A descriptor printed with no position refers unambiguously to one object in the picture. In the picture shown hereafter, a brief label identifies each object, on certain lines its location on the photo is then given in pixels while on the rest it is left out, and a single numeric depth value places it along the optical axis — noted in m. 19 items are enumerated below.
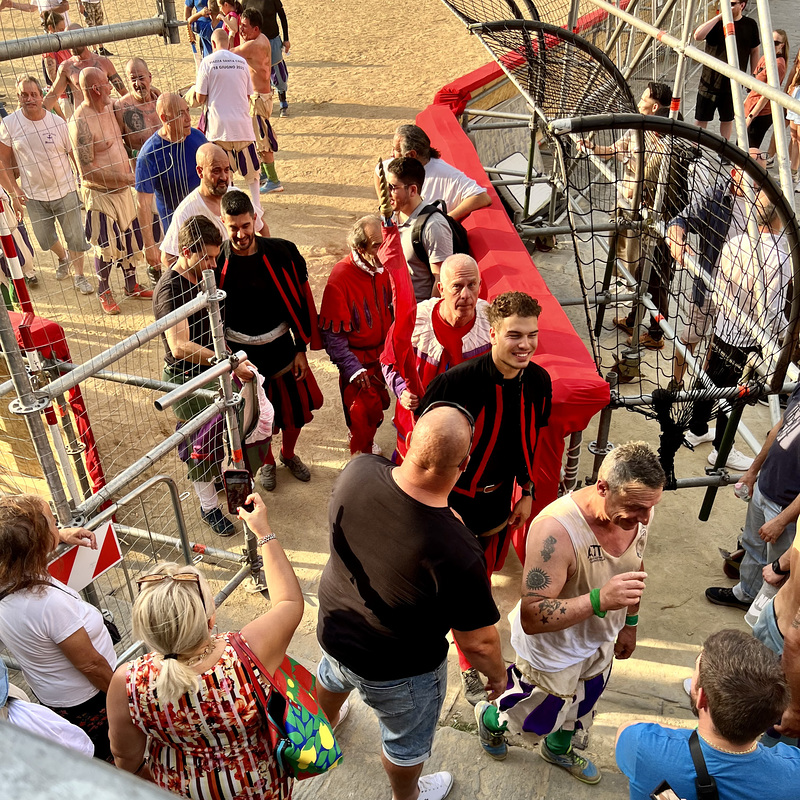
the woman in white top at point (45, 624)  2.52
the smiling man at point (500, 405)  3.42
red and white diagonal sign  2.91
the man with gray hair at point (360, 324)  4.70
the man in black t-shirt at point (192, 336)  4.05
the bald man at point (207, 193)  4.85
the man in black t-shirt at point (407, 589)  2.53
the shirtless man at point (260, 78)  8.27
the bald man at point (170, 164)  6.14
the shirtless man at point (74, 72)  7.48
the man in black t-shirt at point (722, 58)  7.98
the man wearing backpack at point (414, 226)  4.67
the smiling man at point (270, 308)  4.44
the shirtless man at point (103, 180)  6.52
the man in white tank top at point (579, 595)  2.76
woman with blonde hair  2.11
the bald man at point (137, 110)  6.75
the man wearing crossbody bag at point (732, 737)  2.03
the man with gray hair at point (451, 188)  5.47
